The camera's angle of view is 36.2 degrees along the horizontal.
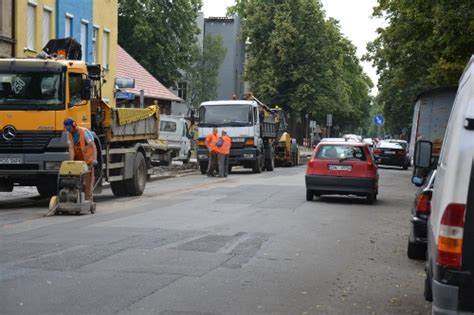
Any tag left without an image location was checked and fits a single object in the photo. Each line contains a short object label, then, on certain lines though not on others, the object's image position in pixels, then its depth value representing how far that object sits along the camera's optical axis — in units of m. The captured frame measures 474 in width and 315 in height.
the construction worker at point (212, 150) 27.59
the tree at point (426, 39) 18.88
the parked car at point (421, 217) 8.59
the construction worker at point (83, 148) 14.34
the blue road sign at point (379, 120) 57.84
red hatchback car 17.61
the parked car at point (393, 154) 41.66
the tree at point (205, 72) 55.31
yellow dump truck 15.18
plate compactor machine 13.78
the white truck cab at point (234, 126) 29.38
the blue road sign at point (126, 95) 25.34
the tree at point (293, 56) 63.03
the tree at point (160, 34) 54.00
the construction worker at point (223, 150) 27.47
